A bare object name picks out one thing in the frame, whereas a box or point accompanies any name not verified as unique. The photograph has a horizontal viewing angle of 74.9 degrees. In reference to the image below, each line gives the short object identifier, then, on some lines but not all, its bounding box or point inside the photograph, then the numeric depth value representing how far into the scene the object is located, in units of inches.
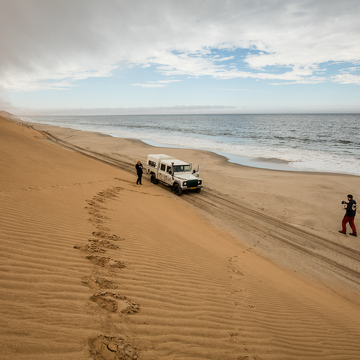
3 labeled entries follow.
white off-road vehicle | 584.1
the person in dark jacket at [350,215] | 408.5
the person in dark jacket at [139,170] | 604.1
